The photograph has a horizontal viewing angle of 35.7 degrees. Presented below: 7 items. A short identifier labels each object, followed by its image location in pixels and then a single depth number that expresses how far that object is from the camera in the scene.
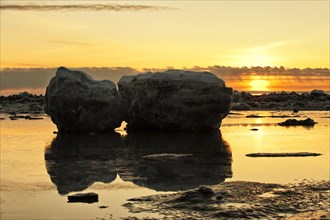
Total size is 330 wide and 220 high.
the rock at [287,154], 15.29
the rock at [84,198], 9.15
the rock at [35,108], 52.47
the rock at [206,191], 9.23
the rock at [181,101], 24.02
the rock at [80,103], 23.55
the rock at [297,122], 29.04
